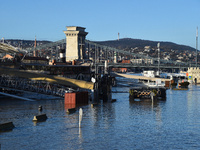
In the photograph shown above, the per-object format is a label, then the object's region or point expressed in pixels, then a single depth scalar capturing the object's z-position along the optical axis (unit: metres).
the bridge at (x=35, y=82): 81.44
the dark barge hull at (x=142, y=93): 83.31
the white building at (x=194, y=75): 195.21
